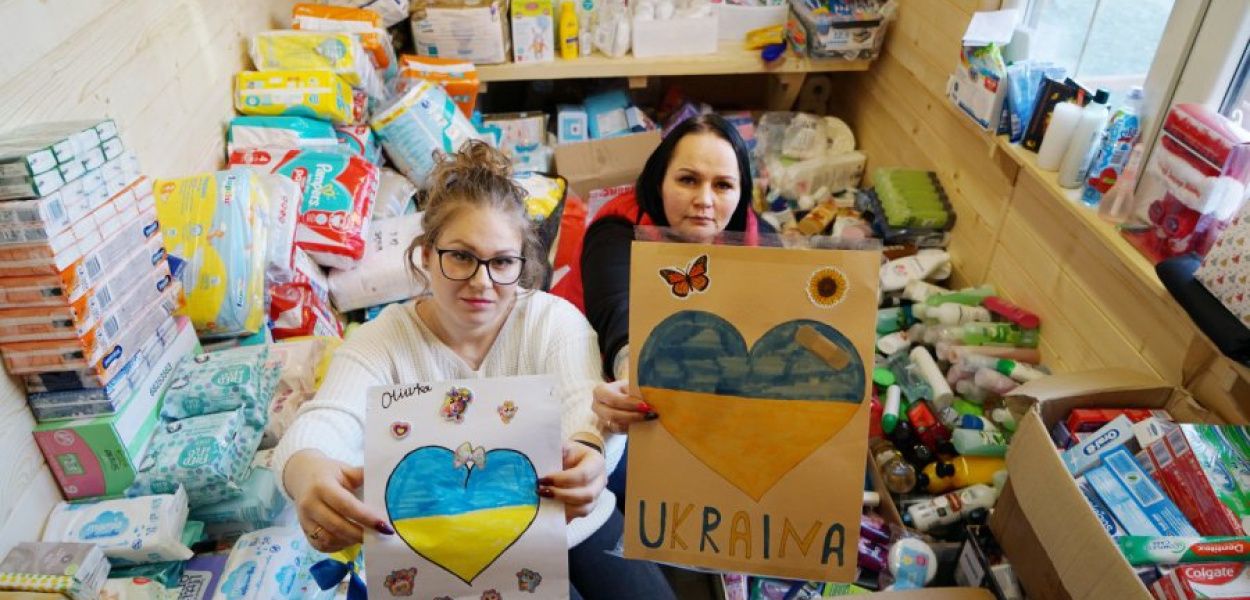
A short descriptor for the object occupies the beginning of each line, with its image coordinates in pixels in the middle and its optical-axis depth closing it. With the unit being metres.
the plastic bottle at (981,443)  1.64
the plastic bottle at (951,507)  1.57
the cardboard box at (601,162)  2.82
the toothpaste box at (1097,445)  1.22
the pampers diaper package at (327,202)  1.88
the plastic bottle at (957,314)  1.93
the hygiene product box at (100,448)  1.24
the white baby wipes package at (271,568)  1.21
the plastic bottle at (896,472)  1.66
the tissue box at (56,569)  1.10
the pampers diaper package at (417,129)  2.32
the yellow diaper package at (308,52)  2.18
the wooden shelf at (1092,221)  1.40
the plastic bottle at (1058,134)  1.69
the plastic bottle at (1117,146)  1.58
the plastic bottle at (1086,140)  1.65
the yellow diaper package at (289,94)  2.08
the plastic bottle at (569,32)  2.77
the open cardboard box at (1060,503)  1.01
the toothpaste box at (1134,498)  1.09
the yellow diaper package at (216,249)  1.56
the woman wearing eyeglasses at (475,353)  0.90
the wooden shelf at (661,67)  2.80
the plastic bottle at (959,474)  1.64
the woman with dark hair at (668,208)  1.33
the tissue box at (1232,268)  1.15
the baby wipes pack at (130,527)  1.21
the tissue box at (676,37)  2.80
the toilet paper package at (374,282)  1.95
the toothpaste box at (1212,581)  0.95
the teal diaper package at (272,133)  2.01
